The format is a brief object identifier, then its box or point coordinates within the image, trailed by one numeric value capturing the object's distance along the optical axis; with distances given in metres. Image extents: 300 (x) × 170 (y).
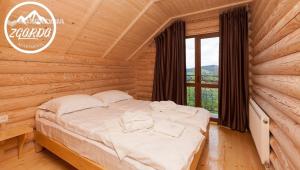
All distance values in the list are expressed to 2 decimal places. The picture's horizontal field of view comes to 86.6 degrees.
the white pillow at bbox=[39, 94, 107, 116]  2.29
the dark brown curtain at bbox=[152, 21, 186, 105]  3.87
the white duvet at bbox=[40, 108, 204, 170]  1.25
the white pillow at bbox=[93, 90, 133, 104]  3.14
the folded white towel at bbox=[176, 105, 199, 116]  2.43
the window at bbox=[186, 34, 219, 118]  3.77
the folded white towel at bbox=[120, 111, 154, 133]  1.73
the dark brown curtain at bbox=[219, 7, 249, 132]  3.19
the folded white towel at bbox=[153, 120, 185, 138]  1.64
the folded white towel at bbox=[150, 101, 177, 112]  2.62
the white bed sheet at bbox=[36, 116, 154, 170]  1.36
